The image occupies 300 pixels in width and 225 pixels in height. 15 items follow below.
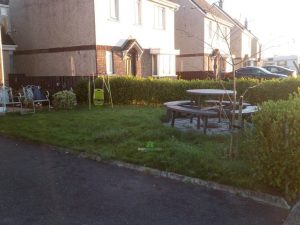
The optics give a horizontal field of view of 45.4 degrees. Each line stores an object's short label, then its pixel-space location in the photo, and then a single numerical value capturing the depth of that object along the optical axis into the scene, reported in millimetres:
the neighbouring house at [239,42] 40781
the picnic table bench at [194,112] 9203
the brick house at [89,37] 19375
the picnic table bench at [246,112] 8830
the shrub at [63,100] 15148
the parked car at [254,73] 24750
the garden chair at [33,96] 14883
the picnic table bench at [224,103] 10702
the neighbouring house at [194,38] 31219
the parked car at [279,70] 27416
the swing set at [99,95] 16156
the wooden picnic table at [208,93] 9962
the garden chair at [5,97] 13805
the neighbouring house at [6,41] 21609
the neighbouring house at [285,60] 39012
